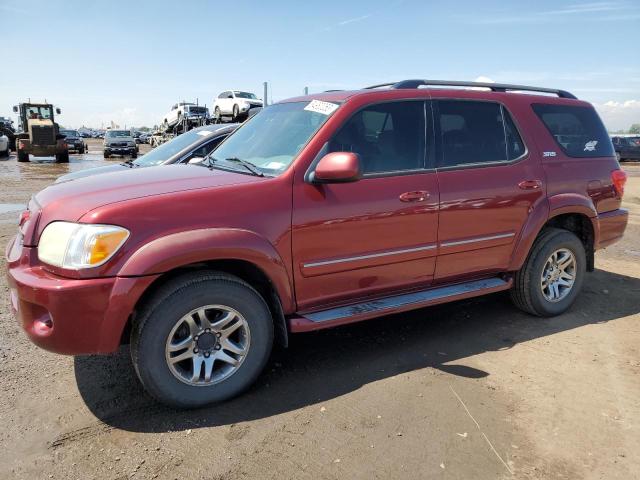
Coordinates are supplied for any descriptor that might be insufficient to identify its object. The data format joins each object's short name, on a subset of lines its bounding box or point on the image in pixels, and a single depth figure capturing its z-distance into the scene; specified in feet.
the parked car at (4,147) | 90.28
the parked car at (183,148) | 21.07
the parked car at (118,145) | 93.91
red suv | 8.98
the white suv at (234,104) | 77.25
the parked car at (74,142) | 110.52
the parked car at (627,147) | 96.95
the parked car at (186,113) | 88.43
